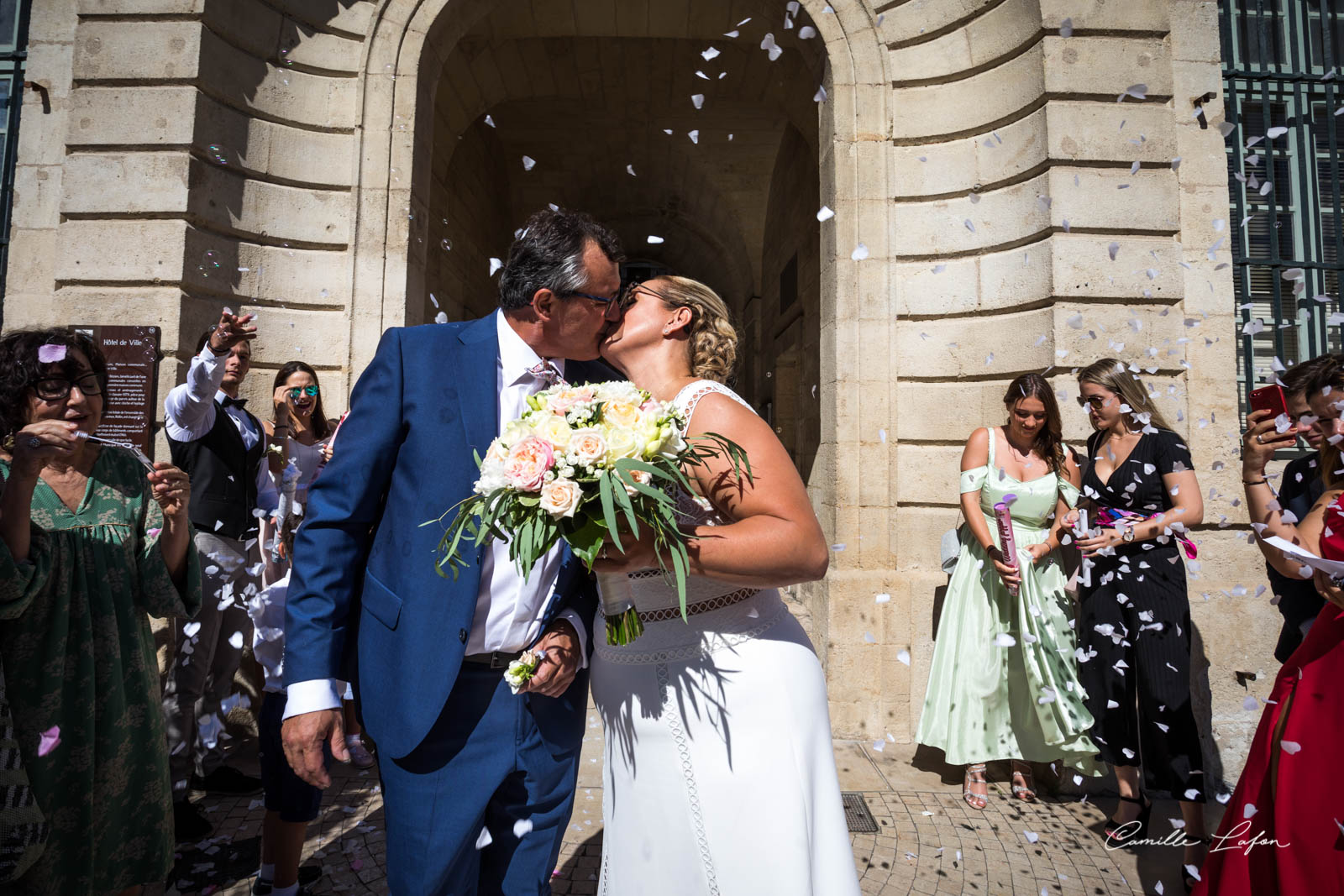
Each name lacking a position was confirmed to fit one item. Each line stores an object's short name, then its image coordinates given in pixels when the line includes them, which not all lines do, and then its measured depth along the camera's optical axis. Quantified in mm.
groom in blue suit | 1703
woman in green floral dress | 2193
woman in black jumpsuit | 3432
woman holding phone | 2080
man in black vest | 3561
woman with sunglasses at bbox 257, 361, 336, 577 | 3869
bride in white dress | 1634
